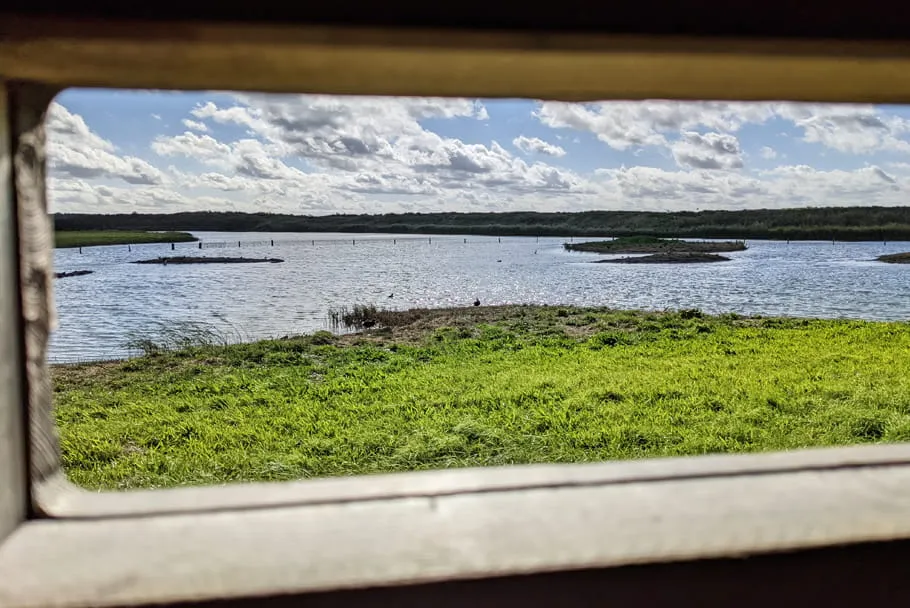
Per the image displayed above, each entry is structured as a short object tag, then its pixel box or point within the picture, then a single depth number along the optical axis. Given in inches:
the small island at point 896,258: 860.0
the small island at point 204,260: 1132.9
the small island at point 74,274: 786.7
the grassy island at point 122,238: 1051.3
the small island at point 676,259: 1045.8
